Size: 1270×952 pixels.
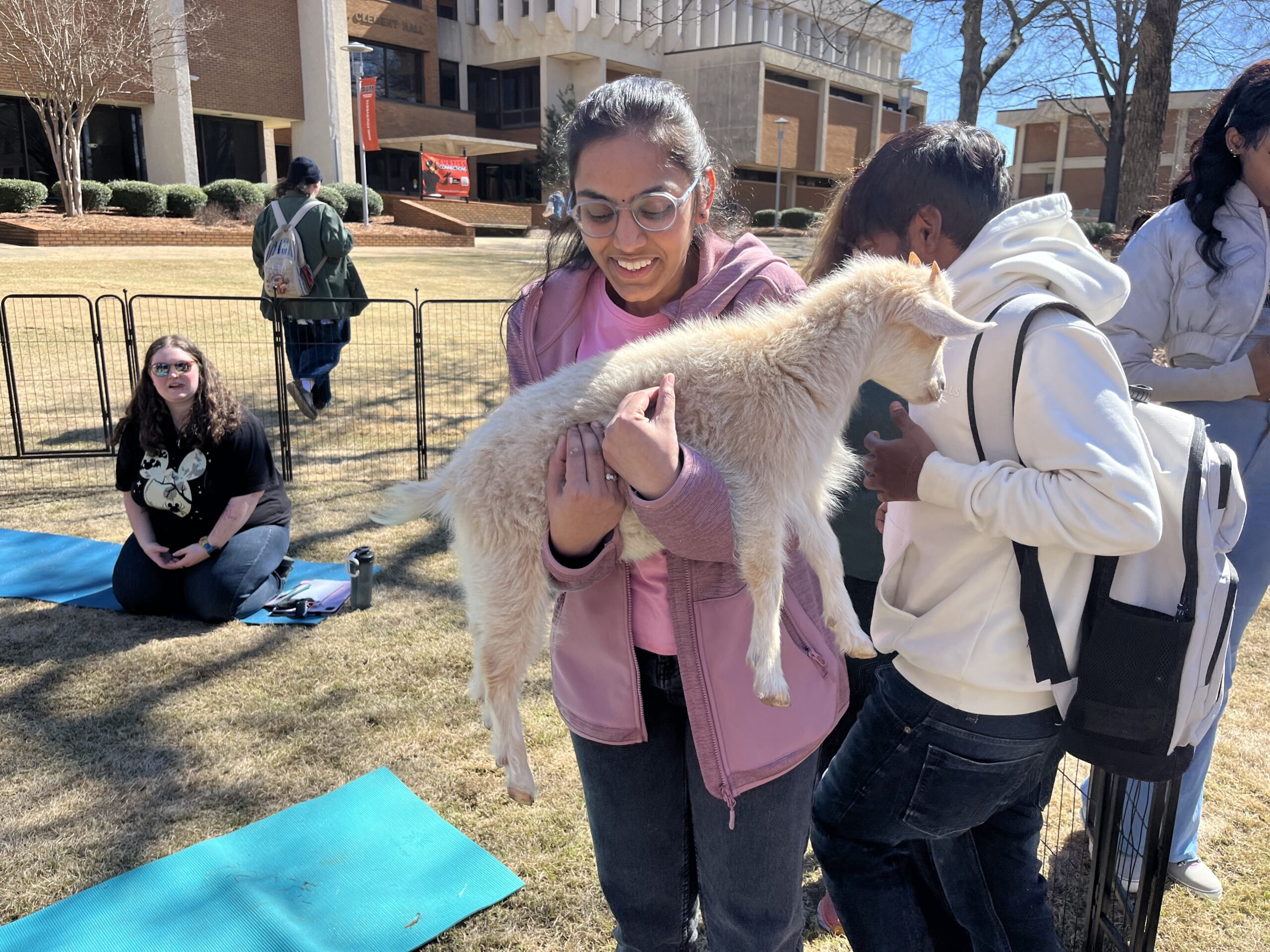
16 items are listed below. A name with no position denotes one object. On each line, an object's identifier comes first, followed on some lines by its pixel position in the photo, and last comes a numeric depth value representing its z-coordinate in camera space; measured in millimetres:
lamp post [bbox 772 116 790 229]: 41719
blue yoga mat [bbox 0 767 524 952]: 3051
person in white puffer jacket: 3045
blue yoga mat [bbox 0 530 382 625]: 5695
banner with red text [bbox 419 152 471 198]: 34344
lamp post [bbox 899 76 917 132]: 24844
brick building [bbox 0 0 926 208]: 30266
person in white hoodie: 1760
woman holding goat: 1811
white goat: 1972
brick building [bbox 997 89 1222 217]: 53781
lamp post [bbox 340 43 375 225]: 26406
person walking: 8711
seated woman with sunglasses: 5500
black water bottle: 5660
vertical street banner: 32219
